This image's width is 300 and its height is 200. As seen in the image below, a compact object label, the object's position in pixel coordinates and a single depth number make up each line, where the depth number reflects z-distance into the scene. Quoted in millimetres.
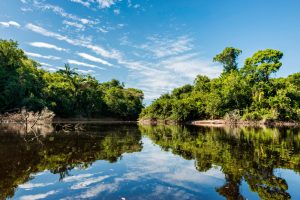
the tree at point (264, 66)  46487
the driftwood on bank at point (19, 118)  29918
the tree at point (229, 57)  66949
